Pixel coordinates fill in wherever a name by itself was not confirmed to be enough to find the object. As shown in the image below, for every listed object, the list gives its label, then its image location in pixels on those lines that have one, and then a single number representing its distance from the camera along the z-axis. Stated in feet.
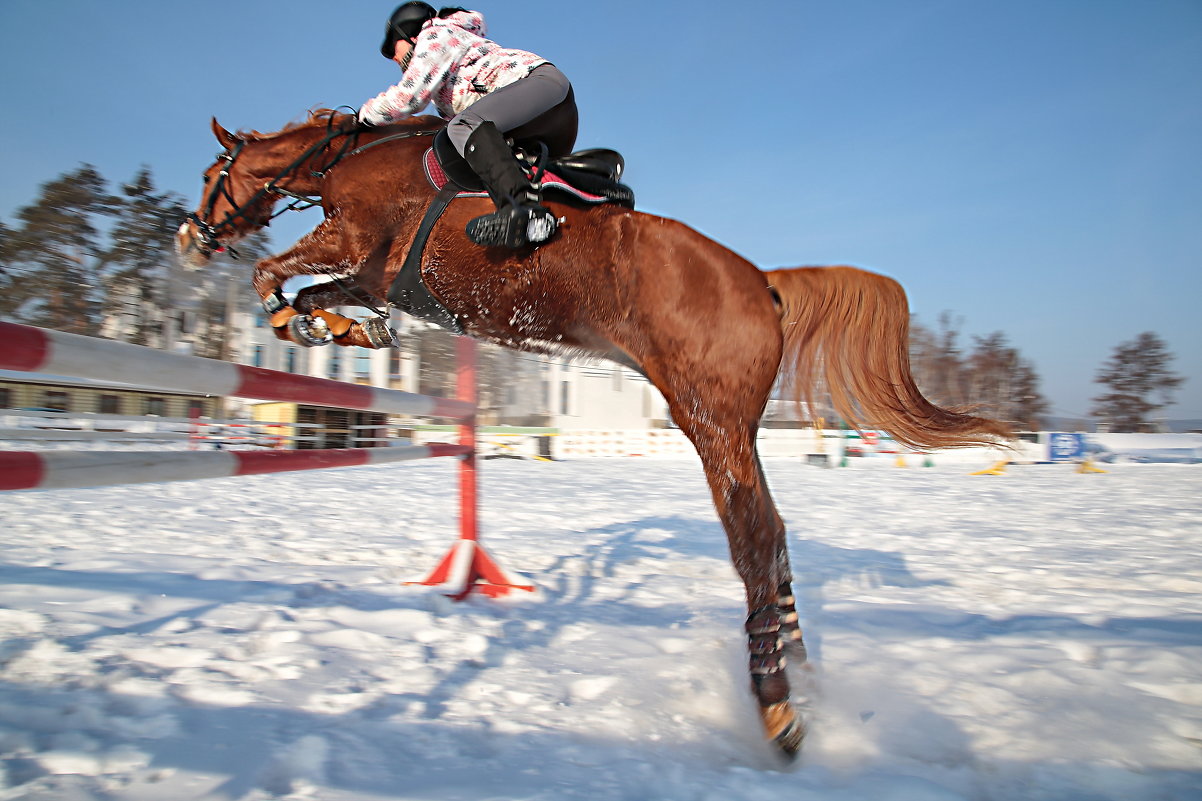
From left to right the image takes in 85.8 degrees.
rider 7.61
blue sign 63.46
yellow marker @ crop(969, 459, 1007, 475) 50.11
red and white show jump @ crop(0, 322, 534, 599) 4.43
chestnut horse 7.49
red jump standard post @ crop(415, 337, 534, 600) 12.42
